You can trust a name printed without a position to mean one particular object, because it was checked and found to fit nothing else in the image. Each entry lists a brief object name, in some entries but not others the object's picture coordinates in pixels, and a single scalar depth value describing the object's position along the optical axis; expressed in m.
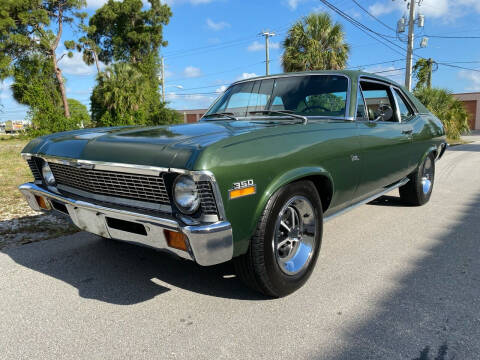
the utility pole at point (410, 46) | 17.00
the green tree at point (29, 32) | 26.80
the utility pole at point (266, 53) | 28.85
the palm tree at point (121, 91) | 25.28
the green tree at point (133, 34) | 35.50
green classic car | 1.93
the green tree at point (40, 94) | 24.45
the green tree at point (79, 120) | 25.84
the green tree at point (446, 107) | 17.61
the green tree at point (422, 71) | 23.22
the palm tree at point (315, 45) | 17.12
